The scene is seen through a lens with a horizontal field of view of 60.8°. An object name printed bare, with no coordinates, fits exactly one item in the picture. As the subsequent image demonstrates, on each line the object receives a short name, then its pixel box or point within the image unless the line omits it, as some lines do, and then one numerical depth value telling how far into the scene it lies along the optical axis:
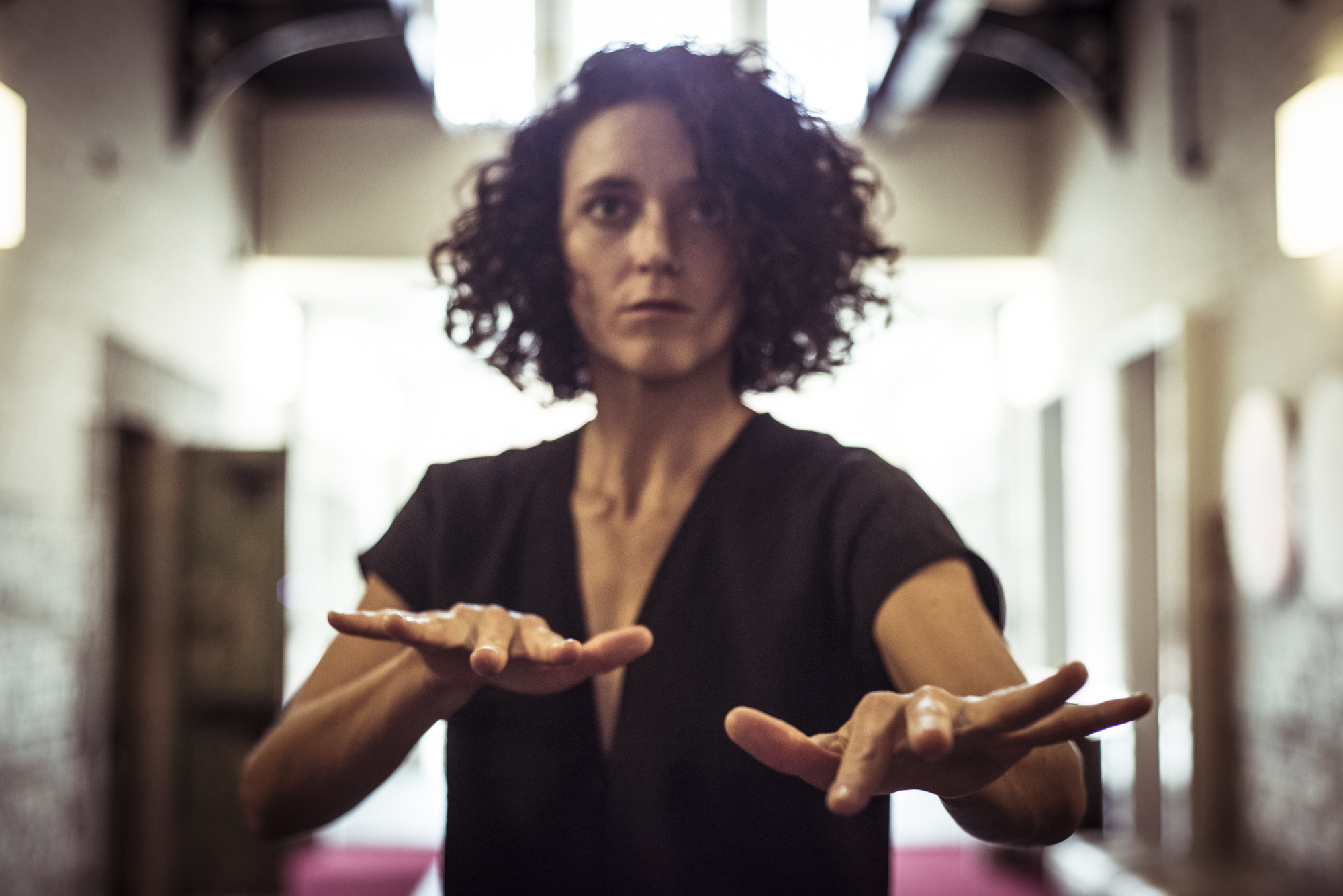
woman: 0.97
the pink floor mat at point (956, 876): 4.76
